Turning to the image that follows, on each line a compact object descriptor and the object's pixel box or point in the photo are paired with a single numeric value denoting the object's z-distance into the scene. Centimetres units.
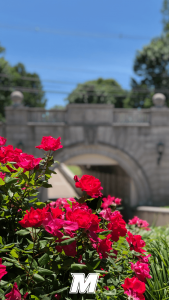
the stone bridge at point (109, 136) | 1264
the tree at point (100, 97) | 3538
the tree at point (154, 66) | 2794
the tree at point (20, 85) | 2641
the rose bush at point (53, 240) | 184
